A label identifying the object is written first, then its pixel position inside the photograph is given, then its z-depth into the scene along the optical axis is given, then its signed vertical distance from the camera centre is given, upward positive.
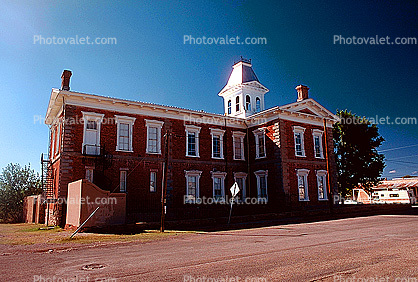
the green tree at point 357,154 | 38.38 +4.58
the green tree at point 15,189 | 35.16 +1.17
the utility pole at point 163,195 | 17.00 +0.11
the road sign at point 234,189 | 19.23 +0.38
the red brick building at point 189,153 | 23.22 +3.53
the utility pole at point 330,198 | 25.70 -0.37
